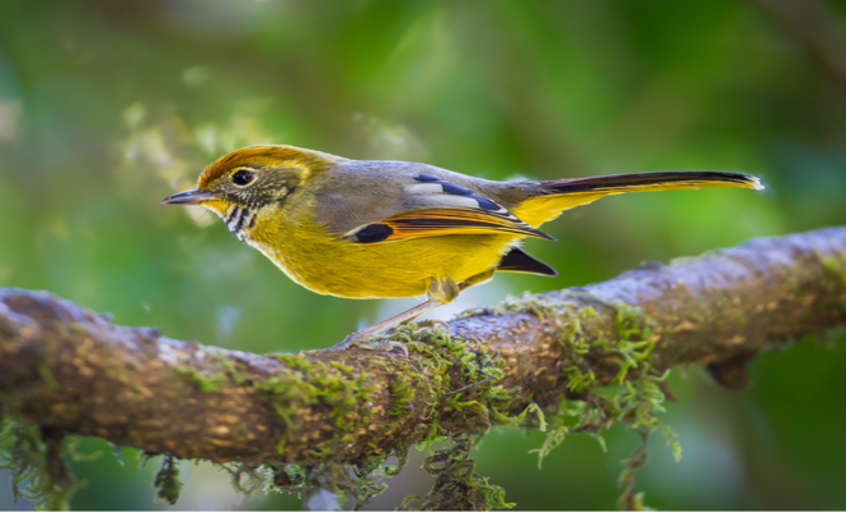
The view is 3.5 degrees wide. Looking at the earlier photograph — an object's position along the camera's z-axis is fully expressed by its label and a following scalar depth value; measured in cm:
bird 392
